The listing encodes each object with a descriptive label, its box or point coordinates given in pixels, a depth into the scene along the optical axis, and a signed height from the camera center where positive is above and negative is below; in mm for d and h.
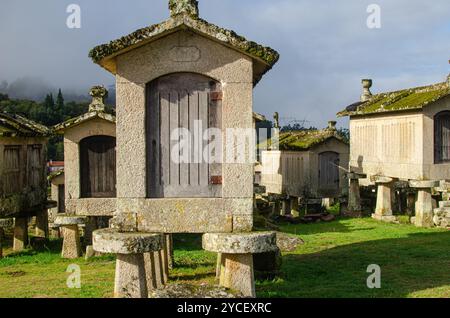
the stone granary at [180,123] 7887 +604
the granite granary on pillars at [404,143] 16391 +715
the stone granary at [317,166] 22828 +73
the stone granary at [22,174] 15609 -107
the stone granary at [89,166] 14172 +66
